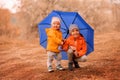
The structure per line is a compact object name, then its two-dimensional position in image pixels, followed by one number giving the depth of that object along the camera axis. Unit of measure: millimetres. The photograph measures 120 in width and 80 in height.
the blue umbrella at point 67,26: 6142
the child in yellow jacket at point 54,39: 5858
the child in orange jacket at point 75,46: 5875
